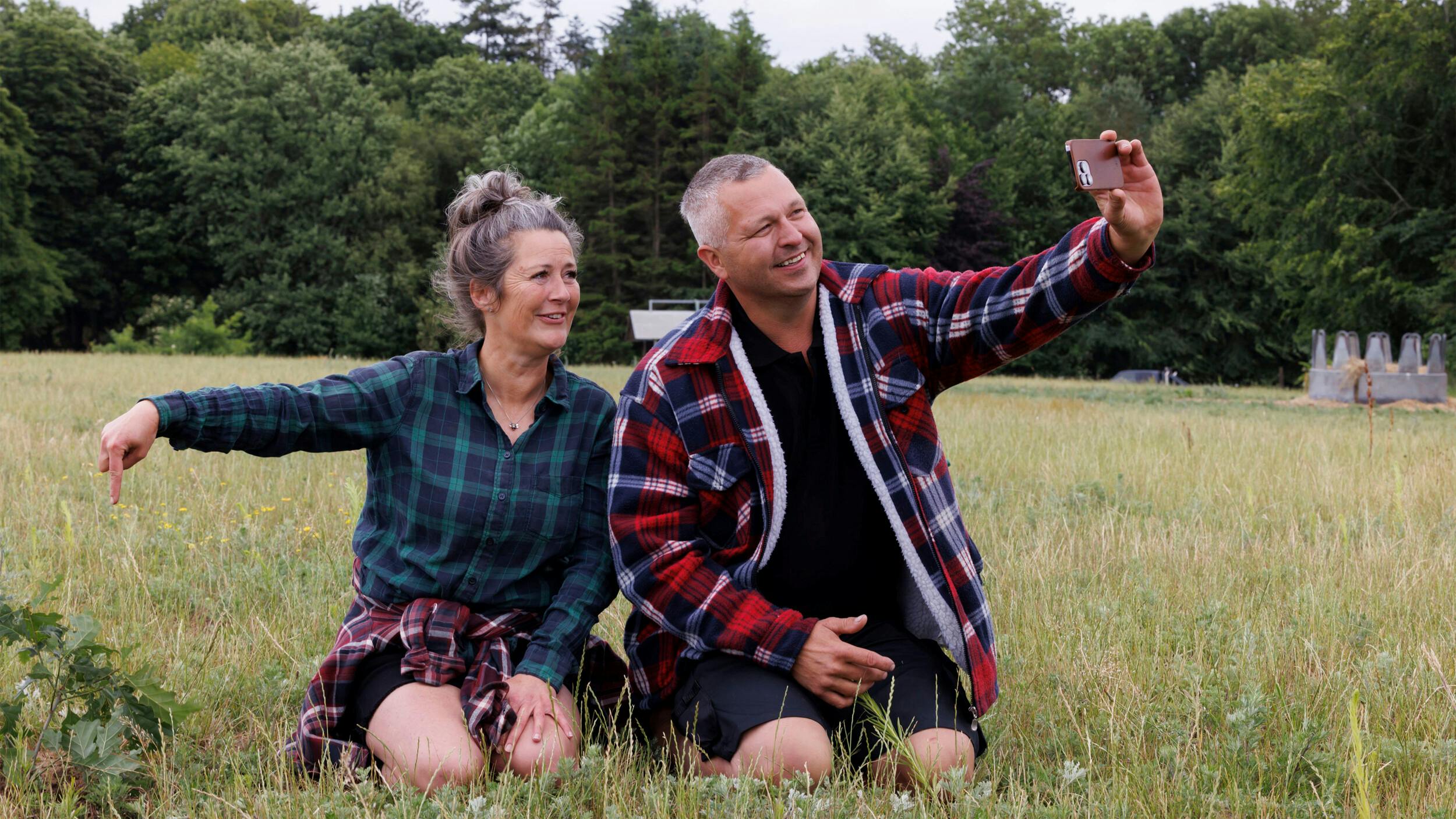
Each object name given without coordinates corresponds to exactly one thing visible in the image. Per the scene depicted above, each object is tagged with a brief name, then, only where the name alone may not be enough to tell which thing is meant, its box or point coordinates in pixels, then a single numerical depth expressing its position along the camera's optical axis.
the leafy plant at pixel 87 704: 2.84
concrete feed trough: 19.83
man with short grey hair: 3.05
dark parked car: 39.44
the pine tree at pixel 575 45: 75.31
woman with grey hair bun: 3.07
